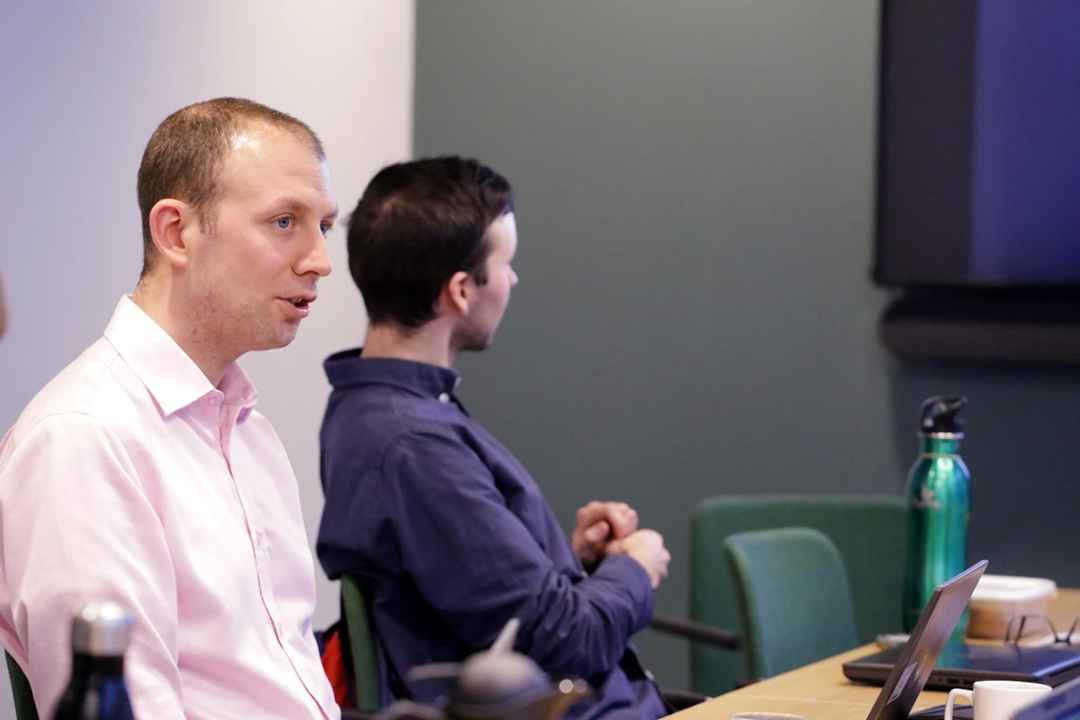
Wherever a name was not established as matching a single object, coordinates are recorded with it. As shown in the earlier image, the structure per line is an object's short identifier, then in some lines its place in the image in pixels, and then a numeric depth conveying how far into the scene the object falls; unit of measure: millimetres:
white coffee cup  3388
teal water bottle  4089
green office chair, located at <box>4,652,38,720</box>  3342
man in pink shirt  3287
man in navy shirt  3840
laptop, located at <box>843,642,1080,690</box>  3705
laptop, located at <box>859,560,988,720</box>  3373
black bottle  2634
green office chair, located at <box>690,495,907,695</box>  4552
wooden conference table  3615
